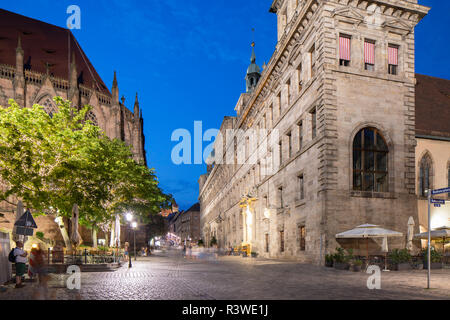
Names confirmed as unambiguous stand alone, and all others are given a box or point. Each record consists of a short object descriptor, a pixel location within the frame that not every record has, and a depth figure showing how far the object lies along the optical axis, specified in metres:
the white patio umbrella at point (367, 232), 20.02
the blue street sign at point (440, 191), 11.14
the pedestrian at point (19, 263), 12.61
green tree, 21.42
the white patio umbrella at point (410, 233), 23.80
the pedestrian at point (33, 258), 10.73
